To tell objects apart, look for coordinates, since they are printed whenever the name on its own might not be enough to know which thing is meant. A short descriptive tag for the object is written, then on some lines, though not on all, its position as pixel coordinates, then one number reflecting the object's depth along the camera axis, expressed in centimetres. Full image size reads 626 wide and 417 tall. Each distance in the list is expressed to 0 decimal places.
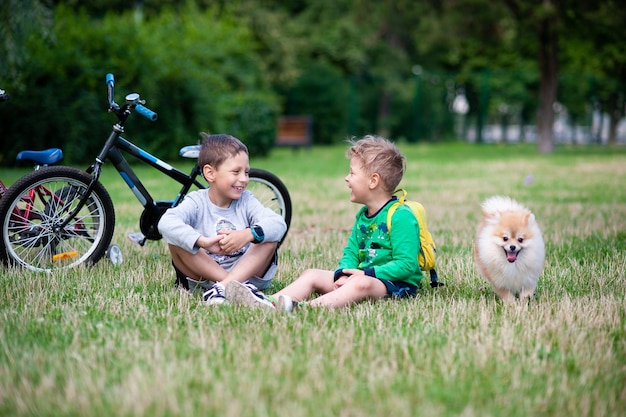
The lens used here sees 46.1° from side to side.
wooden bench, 2334
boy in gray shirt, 446
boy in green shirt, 443
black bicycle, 524
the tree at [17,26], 1153
